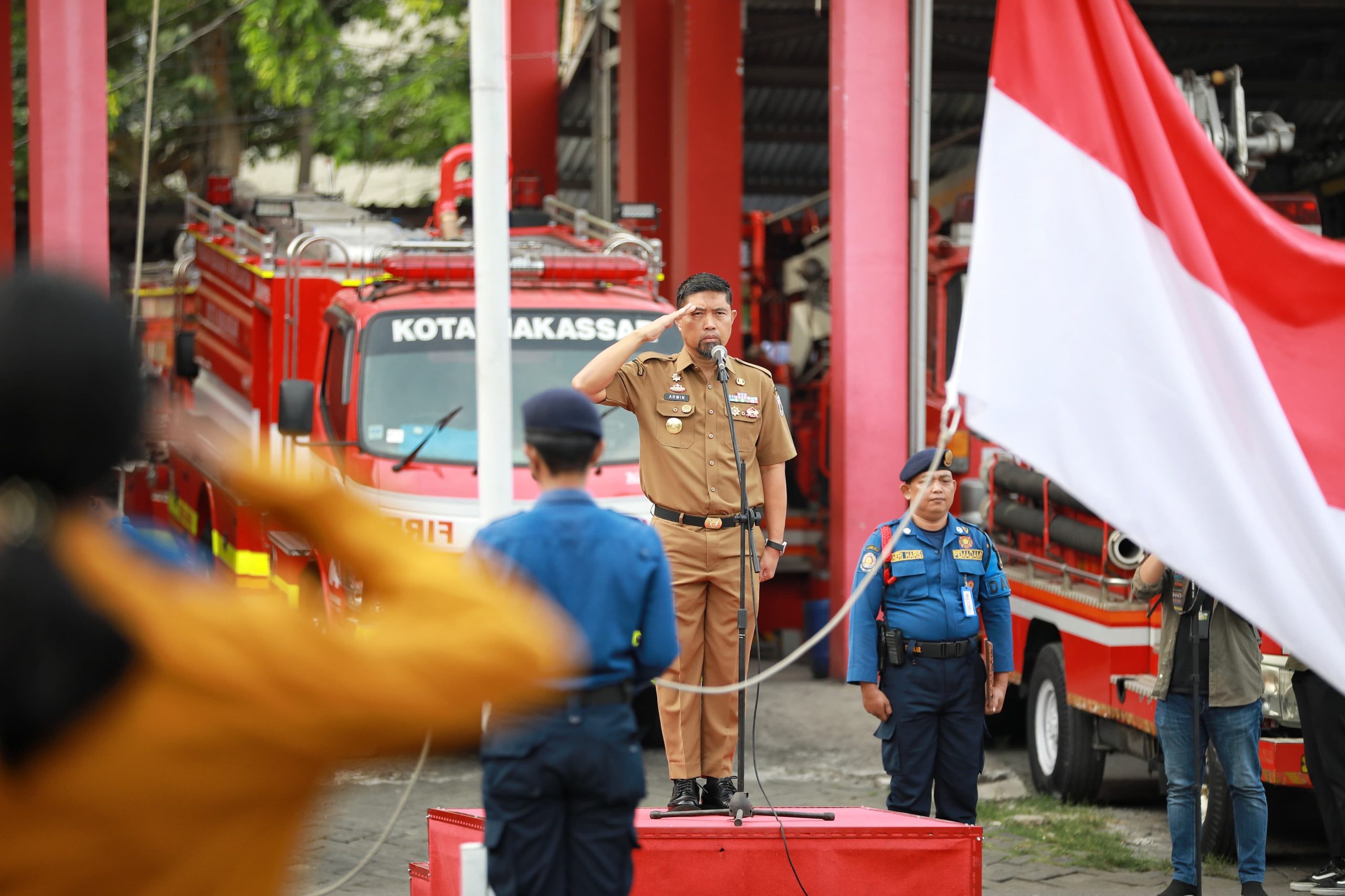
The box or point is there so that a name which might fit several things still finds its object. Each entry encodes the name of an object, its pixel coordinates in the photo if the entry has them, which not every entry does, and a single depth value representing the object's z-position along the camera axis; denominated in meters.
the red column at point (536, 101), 41.09
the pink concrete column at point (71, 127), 25.69
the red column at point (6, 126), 33.91
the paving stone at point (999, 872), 15.17
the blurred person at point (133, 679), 4.05
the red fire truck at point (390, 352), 18.78
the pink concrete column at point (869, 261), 25.69
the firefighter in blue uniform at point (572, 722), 7.94
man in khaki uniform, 13.33
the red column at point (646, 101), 39.53
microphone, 13.09
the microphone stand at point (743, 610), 12.04
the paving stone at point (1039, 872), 15.20
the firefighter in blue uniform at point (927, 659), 13.30
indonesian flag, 8.68
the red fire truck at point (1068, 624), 15.48
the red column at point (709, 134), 34.22
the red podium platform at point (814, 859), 11.67
